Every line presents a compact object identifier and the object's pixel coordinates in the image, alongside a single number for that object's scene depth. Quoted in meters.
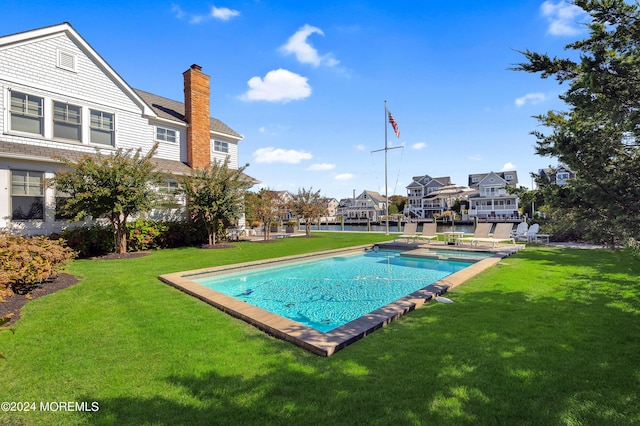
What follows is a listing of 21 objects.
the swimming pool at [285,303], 4.30
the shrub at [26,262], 6.29
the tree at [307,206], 24.89
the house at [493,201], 58.92
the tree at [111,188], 11.64
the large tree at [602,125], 3.11
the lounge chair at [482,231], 16.05
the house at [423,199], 73.12
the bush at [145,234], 14.34
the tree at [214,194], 15.92
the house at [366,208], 86.88
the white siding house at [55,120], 12.56
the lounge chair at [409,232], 17.96
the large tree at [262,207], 19.78
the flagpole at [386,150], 27.19
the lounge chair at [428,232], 17.55
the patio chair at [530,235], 17.70
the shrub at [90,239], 12.55
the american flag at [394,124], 26.52
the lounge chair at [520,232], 18.98
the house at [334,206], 95.31
